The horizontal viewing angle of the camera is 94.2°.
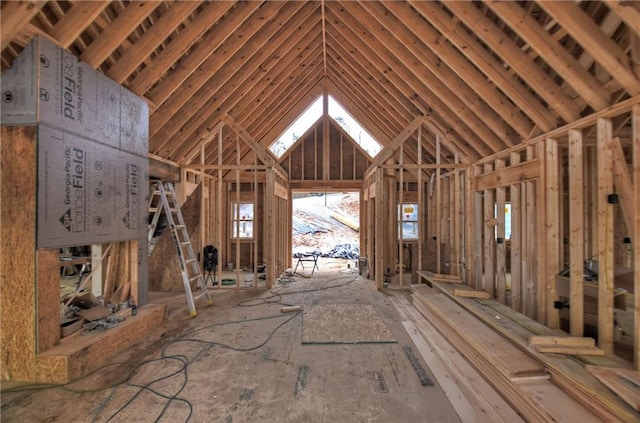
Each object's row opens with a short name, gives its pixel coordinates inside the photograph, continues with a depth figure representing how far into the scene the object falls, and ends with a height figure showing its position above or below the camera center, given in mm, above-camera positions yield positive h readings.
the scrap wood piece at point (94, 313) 3672 -1237
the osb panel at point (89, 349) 2947 -1496
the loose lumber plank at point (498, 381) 2410 -1588
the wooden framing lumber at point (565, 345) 3098 -1361
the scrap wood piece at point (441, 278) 6434 -1351
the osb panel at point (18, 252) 2916 -367
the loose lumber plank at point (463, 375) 2539 -1678
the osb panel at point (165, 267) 6688 -1176
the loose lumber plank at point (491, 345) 2812 -1442
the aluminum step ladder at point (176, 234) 5121 -331
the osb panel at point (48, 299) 2967 -865
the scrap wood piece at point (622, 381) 2246 -1374
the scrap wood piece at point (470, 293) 5309 -1383
